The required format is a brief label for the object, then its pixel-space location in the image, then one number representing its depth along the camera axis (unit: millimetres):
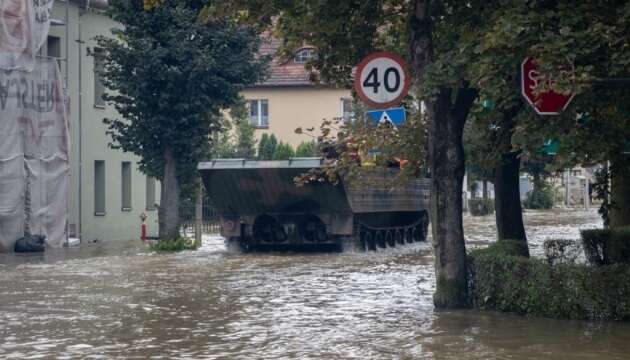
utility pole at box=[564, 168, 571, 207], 82938
